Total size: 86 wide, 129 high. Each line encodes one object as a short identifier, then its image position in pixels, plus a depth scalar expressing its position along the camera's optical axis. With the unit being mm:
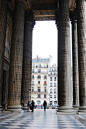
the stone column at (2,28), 21641
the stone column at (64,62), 23297
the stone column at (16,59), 24078
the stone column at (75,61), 31034
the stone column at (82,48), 22691
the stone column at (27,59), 31875
